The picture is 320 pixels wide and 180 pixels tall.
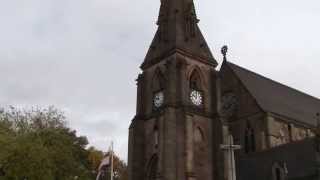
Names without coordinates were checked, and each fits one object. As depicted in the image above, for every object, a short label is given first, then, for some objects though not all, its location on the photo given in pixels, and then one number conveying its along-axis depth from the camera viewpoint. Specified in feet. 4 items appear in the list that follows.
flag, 120.67
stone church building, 138.31
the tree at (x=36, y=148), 138.82
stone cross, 87.37
